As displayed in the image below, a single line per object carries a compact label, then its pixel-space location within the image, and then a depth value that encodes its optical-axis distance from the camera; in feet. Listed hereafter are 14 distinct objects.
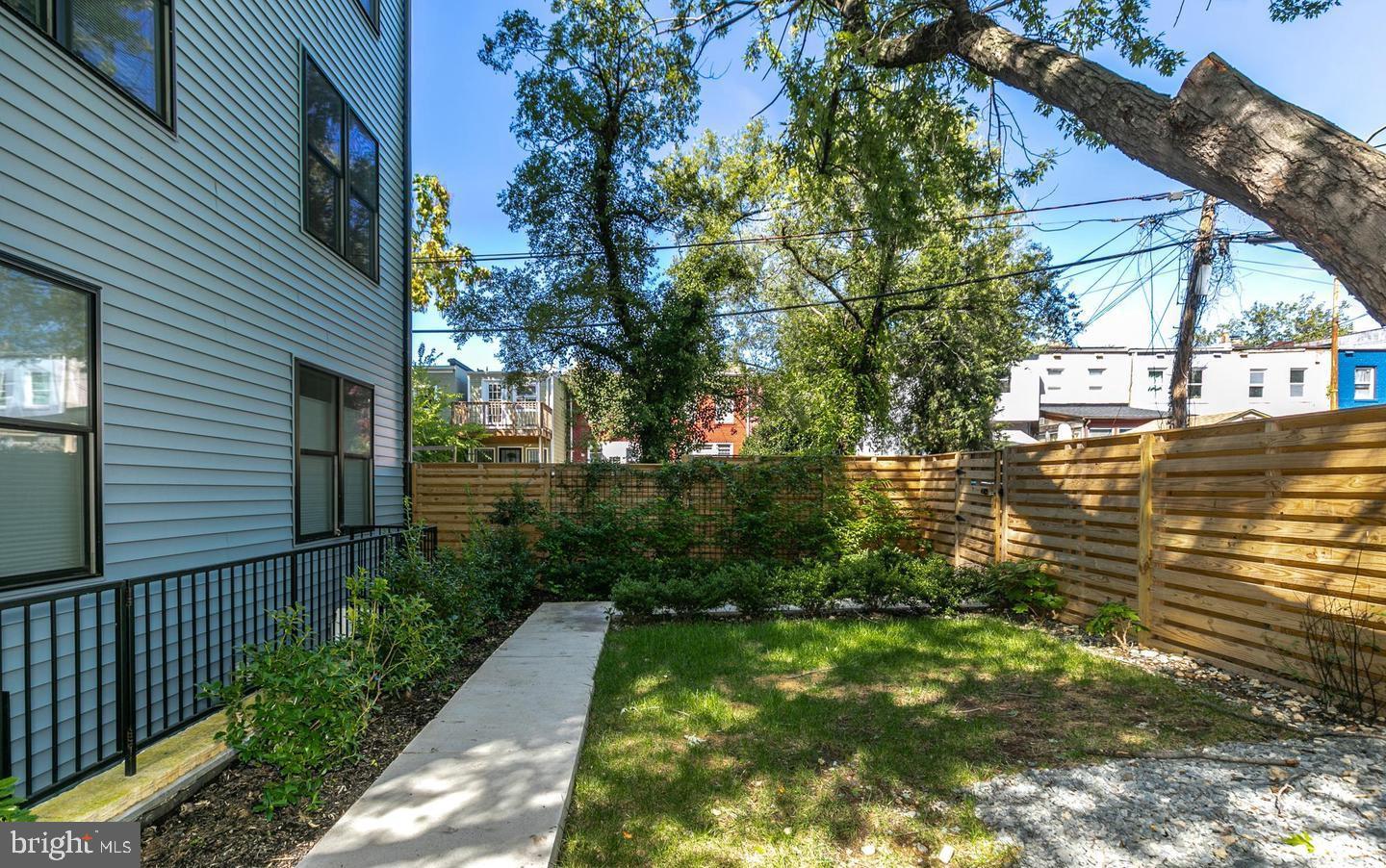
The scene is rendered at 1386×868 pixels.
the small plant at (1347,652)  10.84
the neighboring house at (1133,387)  79.66
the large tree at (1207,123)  6.06
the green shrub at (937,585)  20.80
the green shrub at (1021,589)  19.92
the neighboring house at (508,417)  69.92
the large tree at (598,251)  35.70
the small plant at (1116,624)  16.19
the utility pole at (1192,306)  35.09
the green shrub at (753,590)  20.71
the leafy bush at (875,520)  27.20
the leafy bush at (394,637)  11.86
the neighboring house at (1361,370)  75.77
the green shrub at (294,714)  9.09
